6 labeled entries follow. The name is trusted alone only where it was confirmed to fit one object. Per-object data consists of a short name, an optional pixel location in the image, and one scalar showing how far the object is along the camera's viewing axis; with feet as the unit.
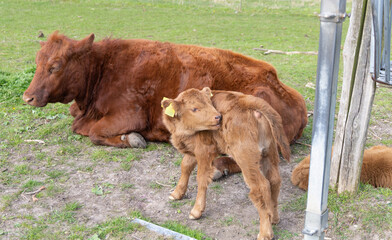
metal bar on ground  13.33
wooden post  13.92
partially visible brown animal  15.85
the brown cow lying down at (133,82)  20.62
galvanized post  9.96
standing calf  13.24
